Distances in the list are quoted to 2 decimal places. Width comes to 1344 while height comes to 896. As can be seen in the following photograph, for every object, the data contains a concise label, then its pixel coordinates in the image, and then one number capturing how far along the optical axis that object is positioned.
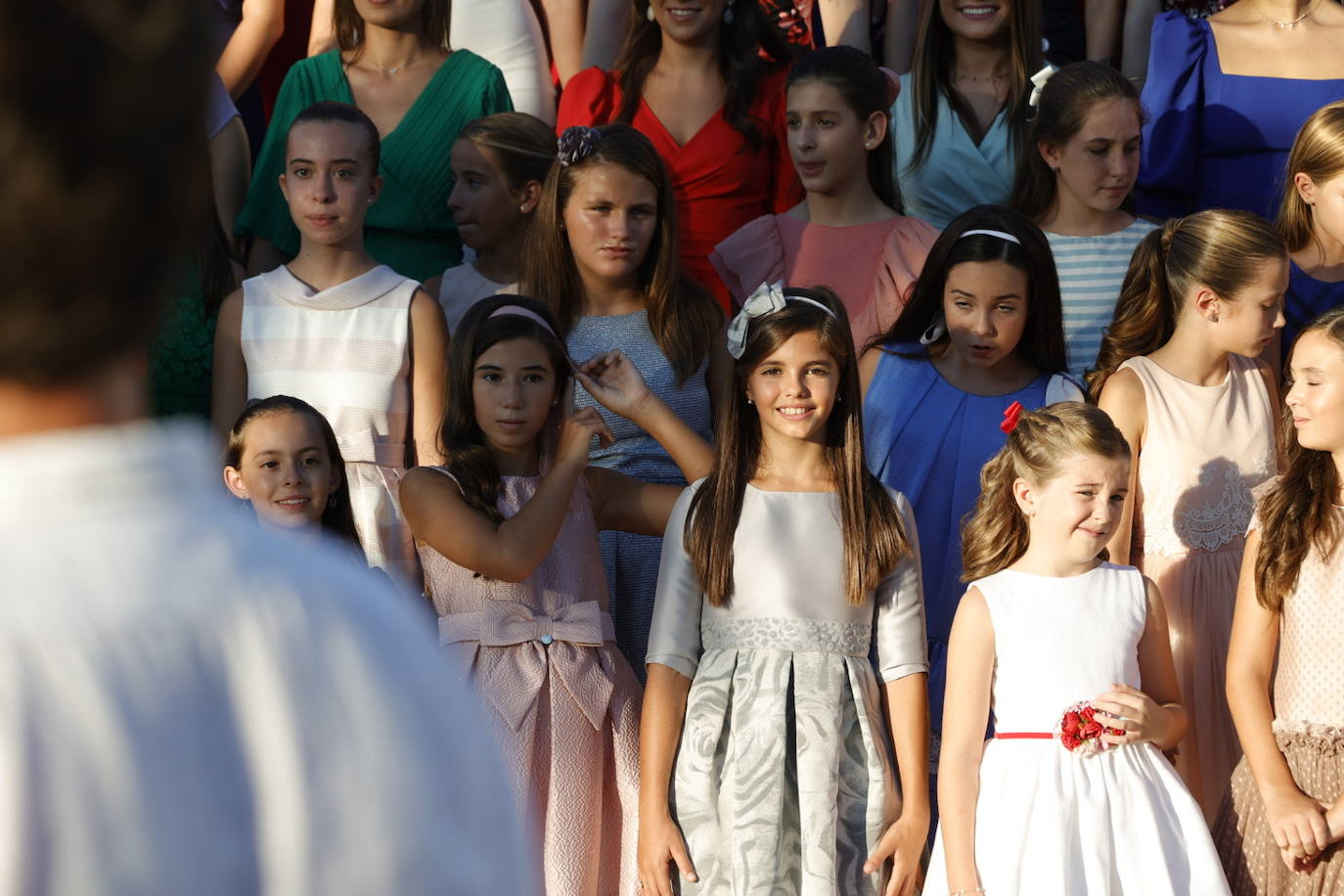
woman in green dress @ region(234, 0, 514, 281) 10.03
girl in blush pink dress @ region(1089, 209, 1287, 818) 7.71
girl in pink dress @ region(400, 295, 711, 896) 7.14
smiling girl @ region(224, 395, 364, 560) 7.50
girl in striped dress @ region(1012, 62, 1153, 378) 8.86
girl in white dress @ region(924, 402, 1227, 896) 6.31
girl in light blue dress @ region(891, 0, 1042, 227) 9.68
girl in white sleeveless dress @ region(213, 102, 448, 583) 8.36
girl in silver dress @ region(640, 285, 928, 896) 6.74
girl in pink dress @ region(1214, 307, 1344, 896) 6.62
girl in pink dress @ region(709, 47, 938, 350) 9.05
